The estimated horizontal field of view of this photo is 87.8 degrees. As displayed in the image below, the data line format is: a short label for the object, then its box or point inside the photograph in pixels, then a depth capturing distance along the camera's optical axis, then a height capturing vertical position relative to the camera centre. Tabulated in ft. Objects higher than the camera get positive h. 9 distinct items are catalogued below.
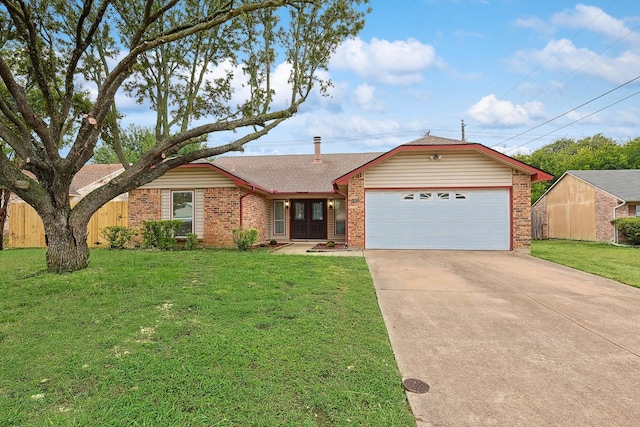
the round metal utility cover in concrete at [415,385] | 8.58 -4.55
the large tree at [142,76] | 19.81 +12.47
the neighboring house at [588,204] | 52.60 +1.68
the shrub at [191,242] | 38.47 -3.28
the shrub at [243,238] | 37.99 -2.78
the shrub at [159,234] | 38.14 -2.35
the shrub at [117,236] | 38.11 -2.56
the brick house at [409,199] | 37.04 +1.71
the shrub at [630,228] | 48.52 -2.09
